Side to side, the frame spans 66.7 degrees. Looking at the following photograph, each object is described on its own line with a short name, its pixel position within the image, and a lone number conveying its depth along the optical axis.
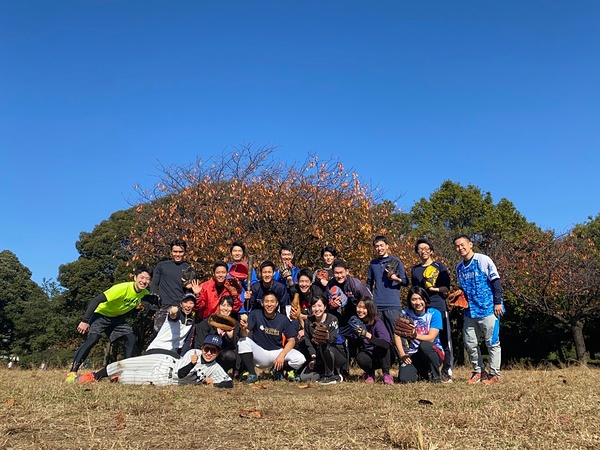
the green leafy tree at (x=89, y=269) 25.66
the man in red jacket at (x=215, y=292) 6.67
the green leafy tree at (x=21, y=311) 27.22
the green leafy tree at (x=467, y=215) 27.14
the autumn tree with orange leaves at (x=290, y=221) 11.76
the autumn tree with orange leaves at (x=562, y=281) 15.72
